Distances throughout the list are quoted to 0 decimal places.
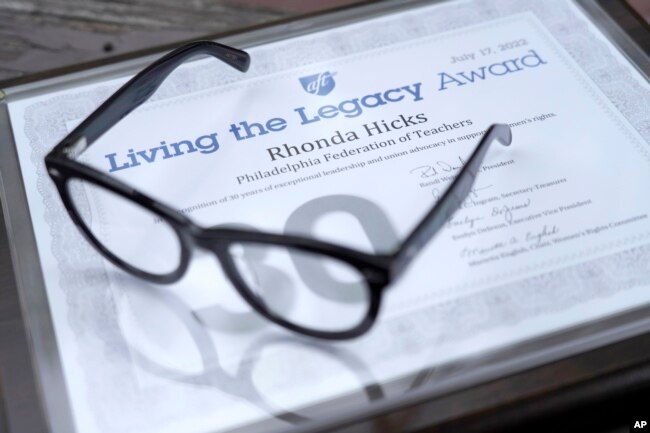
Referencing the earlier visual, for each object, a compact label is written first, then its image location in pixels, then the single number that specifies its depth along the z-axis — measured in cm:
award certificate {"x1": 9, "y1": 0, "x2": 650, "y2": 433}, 33
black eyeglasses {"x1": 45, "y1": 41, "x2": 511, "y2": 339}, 31
